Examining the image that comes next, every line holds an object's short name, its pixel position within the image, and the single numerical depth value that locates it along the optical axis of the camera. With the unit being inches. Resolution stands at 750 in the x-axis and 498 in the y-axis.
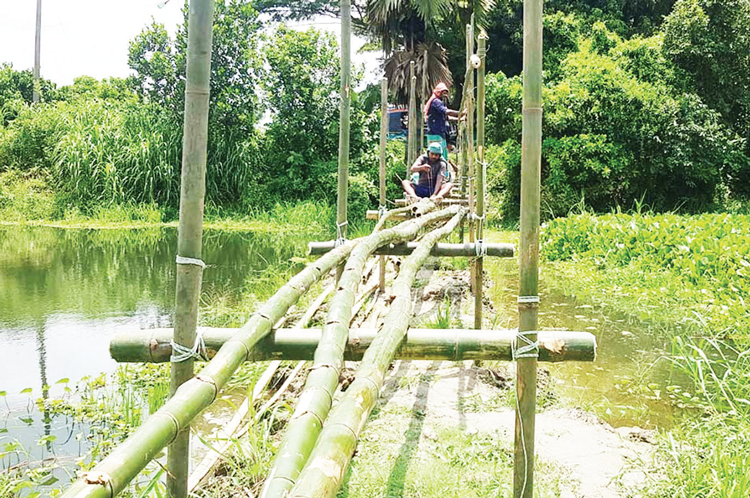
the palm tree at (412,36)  534.0
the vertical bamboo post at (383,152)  247.3
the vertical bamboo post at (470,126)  238.2
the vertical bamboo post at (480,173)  179.5
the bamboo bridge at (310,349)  57.0
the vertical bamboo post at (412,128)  388.4
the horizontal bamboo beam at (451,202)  256.5
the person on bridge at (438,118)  306.2
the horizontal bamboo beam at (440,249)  177.2
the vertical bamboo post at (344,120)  165.5
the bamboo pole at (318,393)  56.9
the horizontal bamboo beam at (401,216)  238.7
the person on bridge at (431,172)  283.1
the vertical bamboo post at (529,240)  80.0
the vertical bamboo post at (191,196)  75.2
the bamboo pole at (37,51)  741.9
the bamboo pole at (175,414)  50.6
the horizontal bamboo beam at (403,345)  92.1
